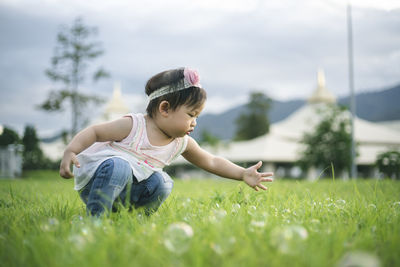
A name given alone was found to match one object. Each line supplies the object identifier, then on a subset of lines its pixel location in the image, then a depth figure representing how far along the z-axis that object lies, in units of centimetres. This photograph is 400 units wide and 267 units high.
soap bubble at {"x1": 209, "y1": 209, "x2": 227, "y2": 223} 166
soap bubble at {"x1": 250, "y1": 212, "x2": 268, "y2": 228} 156
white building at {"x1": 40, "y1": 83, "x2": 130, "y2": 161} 3731
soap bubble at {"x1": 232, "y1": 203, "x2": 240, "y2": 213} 217
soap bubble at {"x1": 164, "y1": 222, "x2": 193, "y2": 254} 118
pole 1791
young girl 230
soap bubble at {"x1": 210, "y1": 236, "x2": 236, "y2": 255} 120
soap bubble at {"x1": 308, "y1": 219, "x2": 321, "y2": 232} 162
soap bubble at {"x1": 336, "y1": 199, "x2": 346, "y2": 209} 239
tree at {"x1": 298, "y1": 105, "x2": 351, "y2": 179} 2072
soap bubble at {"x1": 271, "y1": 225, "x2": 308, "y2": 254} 116
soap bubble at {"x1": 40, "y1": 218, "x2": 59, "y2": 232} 157
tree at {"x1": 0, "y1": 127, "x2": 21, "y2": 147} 1531
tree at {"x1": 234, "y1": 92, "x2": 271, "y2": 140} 5022
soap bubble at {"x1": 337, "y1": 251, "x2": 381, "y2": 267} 92
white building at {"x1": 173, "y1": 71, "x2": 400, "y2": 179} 2969
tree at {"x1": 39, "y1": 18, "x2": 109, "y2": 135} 2484
